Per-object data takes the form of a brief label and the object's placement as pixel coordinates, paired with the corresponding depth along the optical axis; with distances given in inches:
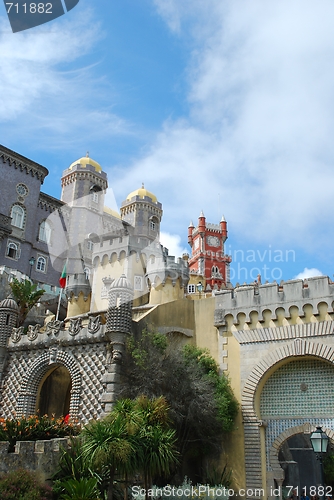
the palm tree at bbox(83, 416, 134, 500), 542.9
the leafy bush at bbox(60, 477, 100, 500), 522.0
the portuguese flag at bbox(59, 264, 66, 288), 1243.0
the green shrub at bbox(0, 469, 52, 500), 495.0
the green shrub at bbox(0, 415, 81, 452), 606.2
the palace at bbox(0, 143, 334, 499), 717.9
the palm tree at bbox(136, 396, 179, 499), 572.7
